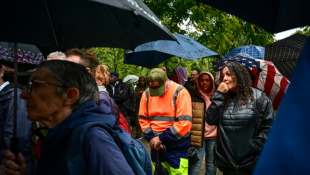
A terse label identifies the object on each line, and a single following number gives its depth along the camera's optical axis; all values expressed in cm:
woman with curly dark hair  363
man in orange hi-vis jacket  452
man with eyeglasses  157
